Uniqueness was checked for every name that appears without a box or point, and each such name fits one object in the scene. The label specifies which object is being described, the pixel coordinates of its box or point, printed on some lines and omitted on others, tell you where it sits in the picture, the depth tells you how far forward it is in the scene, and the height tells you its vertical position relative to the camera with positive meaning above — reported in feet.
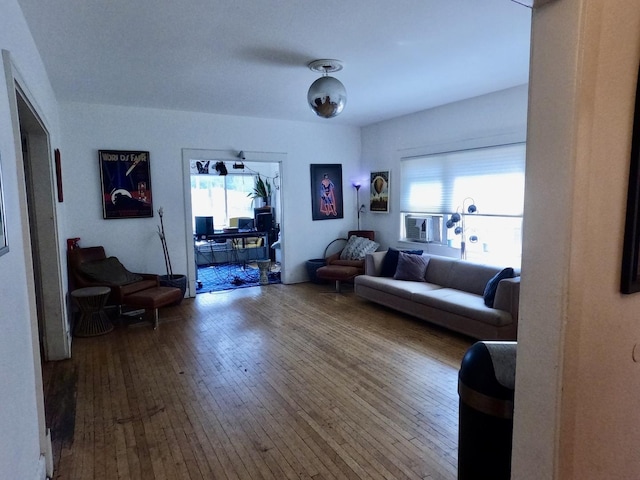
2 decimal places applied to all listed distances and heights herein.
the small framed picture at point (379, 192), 22.13 +0.86
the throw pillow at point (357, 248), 21.62 -2.39
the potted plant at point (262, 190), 31.44 +1.52
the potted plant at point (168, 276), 17.67 -3.26
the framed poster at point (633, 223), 4.40 -0.24
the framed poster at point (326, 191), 22.85 +0.99
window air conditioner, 19.16 -1.15
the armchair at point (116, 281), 15.11 -2.99
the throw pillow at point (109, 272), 15.48 -2.61
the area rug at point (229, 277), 22.16 -4.46
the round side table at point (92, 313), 14.21 -3.94
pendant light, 11.54 +3.44
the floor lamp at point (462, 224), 17.28 -0.86
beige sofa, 12.09 -3.44
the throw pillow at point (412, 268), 17.01 -2.79
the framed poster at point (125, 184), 17.40 +1.25
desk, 29.22 -3.39
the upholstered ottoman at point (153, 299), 14.88 -3.57
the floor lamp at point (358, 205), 24.27 +0.12
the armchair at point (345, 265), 19.90 -3.24
